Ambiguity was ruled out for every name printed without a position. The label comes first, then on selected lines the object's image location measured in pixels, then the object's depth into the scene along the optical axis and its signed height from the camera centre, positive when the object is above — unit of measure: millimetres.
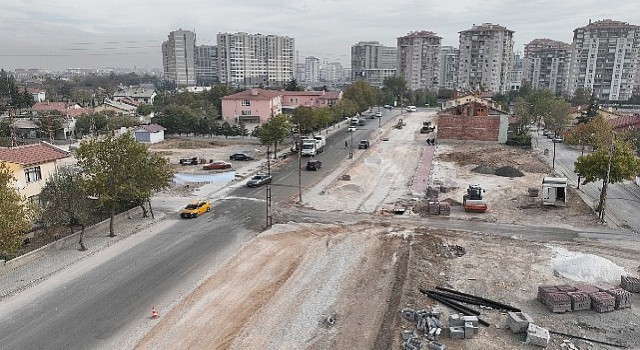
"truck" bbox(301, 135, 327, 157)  55625 -7457
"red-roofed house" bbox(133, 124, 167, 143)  68188 -7500
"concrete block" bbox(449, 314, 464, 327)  18141 -8741
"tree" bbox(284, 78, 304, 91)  124375 -1507
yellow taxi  32312 -8589
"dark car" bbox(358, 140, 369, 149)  62509 -7969
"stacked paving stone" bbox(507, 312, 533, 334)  17906 -8676
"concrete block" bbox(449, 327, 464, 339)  17656 -8917
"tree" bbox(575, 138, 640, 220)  31797 -5275
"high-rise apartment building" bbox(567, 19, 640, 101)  129238 +7089
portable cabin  34500 -7543
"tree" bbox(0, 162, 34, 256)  21688 -6317
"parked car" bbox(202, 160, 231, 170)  48688 -8431
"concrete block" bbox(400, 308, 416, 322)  18938 -8961
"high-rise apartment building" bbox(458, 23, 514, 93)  147125 +8150
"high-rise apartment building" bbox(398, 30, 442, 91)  173500 +8274
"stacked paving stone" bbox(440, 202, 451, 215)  33125 -8449
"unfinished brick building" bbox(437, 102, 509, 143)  65375 -5447
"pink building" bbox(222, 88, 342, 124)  89125 -4671
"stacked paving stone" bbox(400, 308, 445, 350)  17016 -8980
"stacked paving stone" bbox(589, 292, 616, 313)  19594 -8634
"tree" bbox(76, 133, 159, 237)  28172 -5254
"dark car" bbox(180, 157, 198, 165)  51562 -8470
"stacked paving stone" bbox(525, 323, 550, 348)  17109 -8747
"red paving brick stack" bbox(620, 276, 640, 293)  21312 -8607
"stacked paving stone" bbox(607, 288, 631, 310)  19859 -8586
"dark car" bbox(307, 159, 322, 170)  48500 -8216
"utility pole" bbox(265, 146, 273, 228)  31027 -8780
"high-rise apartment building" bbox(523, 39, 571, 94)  157125 +5864
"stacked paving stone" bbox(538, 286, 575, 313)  19656 -8645
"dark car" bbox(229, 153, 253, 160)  53656 -8279
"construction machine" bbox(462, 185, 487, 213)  33594 -8168
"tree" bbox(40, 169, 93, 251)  26578 -6906
